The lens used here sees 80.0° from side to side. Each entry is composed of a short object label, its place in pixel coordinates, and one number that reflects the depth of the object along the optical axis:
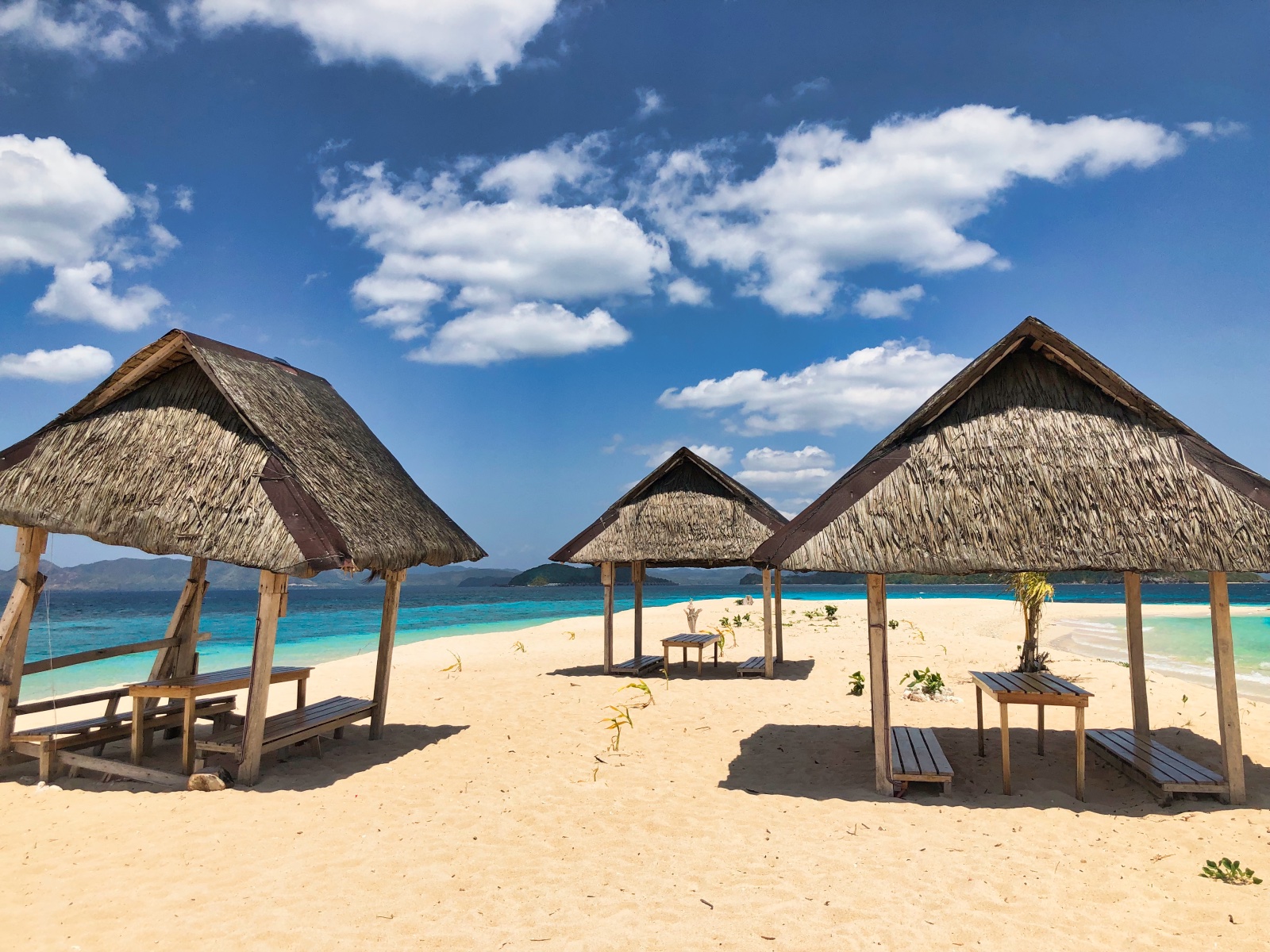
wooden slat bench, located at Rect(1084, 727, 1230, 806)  6.39
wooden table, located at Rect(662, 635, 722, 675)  13.43
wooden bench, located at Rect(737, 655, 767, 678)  13.48
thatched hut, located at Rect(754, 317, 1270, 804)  6.38
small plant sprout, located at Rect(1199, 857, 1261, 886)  4.91
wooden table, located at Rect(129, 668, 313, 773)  7.35
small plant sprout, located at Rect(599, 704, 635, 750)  8.53
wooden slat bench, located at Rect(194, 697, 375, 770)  7.34
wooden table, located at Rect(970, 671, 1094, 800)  6.46
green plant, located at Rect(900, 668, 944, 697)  11.28
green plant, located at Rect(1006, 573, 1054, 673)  12.47
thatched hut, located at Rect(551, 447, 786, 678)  13.05
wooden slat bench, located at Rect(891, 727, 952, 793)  6.65
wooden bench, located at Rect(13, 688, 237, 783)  7.37
